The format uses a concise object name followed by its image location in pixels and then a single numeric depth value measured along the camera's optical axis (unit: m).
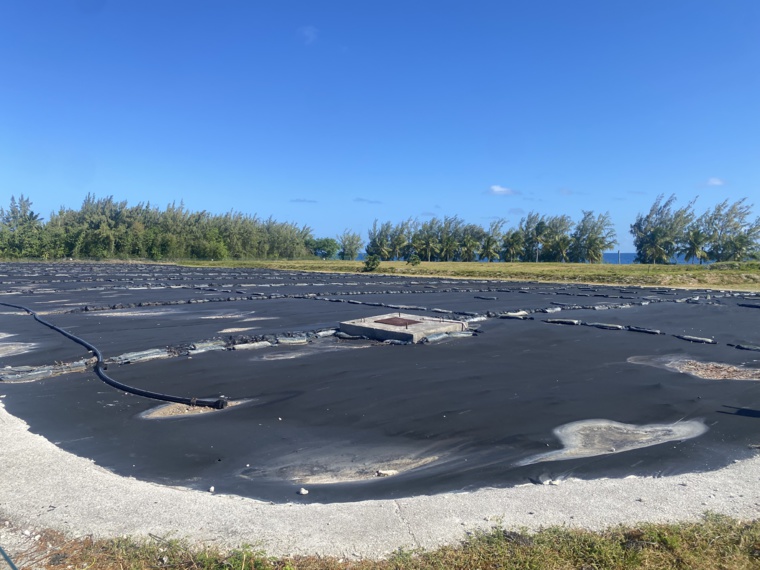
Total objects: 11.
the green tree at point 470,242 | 66.25
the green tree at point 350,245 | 82.75
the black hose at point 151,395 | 7.31
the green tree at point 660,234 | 55.59
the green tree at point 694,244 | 53.59
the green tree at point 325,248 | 81.94
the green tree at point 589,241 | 59.72
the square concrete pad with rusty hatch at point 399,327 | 12.20
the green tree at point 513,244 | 63.88
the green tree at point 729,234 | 51.19
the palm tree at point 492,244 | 65.25
